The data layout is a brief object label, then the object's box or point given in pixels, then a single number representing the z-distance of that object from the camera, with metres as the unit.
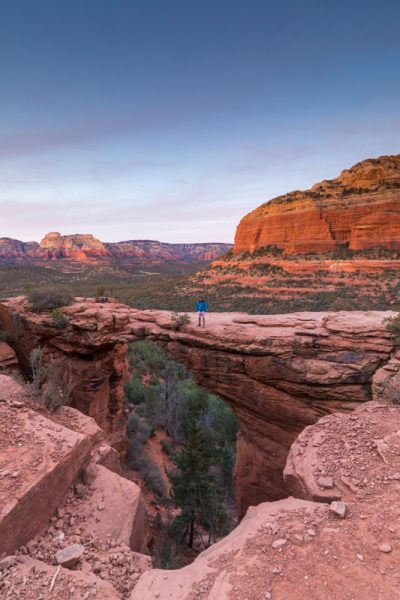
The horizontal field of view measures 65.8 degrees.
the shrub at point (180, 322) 11.32
